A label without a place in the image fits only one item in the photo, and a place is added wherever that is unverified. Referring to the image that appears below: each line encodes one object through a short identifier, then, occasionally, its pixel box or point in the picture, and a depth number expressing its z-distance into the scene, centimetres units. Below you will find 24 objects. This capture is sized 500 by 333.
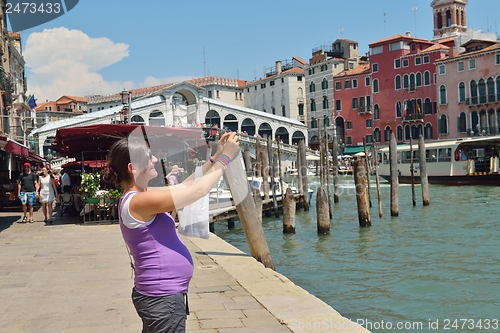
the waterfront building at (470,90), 4303
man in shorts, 1232
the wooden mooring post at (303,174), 2041
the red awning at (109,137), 1150
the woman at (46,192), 1258
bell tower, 5757
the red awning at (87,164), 1594
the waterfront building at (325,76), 5819
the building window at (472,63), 4391
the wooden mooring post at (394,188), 1764
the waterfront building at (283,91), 6519
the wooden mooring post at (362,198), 1482
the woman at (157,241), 249
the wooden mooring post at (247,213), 775
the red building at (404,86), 4912
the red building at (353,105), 5425
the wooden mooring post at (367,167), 2009
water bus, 2867
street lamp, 1927
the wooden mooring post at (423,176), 2103
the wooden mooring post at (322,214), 1376
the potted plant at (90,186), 1212
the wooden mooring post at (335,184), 2392
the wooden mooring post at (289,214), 1383
